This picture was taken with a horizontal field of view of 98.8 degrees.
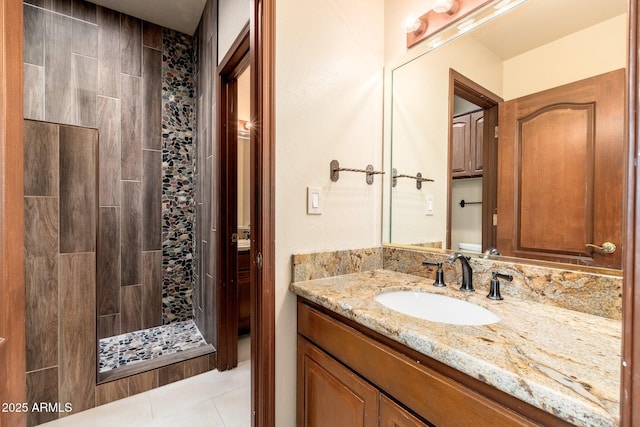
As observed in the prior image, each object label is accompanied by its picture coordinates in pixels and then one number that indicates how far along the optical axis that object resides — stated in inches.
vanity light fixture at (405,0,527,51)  42.8
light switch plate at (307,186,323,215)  48.6
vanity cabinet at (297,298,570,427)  22.7
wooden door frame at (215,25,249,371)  79.3
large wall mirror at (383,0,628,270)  33.3
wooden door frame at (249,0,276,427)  44.2
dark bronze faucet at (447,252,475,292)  42.9
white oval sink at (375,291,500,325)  38.8
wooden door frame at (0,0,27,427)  27.3
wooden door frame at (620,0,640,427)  13.8
